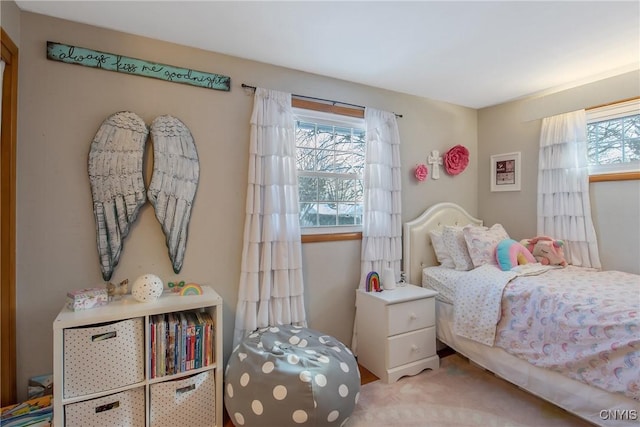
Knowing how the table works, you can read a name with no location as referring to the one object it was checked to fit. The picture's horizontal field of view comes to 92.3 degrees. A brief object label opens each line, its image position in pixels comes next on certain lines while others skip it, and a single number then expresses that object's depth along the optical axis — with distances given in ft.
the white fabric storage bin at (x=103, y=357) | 4.68
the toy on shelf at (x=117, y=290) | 5.66
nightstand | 7.28
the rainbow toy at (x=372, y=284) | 8.04
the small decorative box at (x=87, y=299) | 4.99
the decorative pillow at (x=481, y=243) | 8.27
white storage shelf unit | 4.66
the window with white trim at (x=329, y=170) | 8.13
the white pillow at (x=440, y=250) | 9.00
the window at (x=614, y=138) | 7.76
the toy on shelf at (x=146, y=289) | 5.42
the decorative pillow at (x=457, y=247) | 8.56
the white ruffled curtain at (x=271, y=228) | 6.93
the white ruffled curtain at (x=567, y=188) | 8.37
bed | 5.00
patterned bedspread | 5.00
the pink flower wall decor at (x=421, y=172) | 9.52
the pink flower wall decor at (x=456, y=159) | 10.20
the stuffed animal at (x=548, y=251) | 8.29
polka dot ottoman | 5.00
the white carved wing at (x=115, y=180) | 5.76
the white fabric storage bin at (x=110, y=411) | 4.73
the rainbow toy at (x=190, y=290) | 5.98
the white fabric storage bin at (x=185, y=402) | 5.29
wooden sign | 5.60
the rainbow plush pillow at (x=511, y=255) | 7.81
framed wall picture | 10.06
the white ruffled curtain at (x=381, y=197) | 8.53
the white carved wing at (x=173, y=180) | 6.15
